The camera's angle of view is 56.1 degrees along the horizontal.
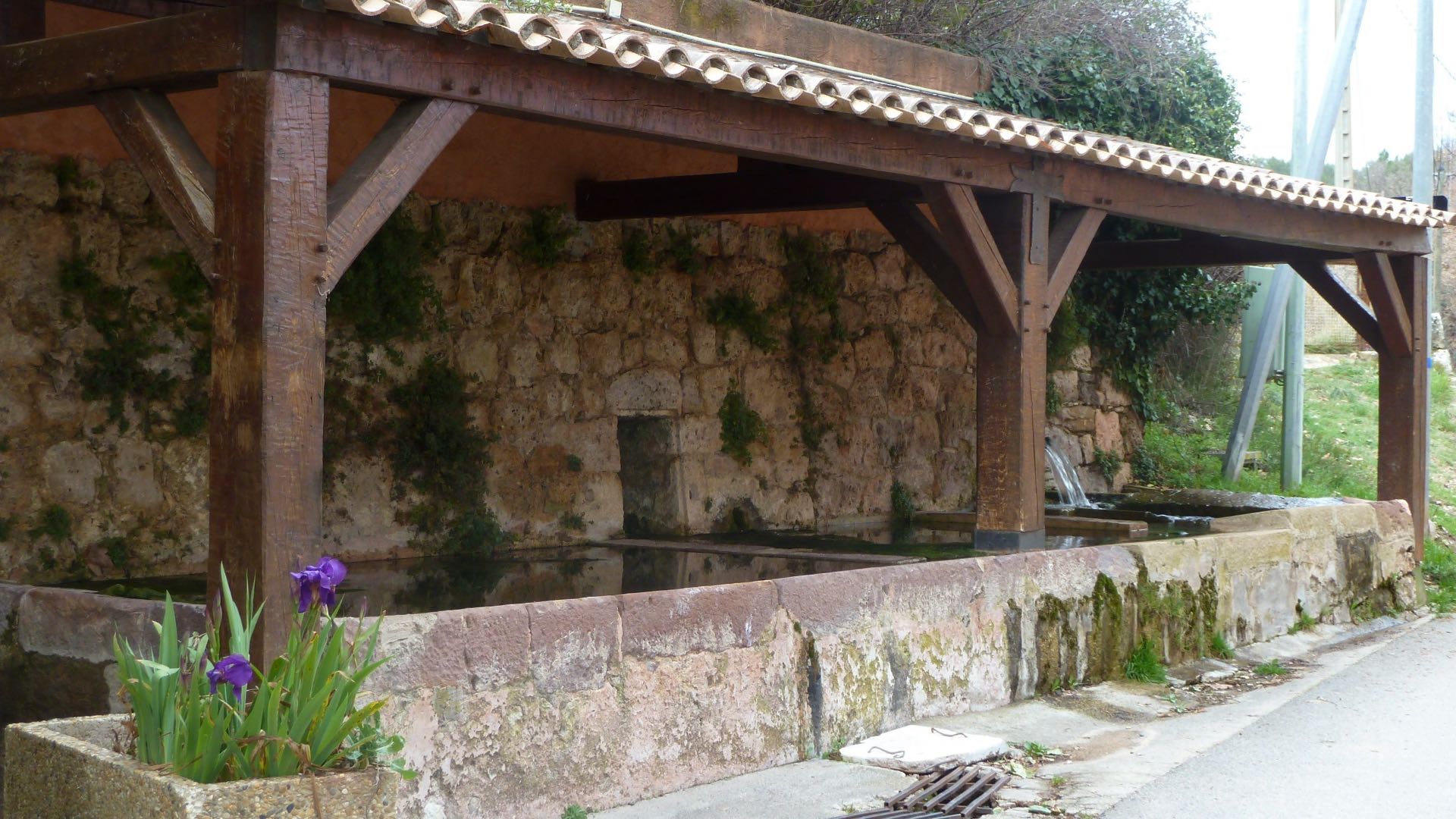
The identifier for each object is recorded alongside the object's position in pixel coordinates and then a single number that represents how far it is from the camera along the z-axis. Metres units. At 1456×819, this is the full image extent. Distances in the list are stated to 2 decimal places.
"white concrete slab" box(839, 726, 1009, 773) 5.12
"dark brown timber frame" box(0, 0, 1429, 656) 3.75
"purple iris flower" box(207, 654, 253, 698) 2.85
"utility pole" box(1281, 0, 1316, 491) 12.48
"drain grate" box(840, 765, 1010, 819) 4.55
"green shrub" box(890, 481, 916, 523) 9.84
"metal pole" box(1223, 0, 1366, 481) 12.45
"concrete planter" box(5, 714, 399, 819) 2.71
